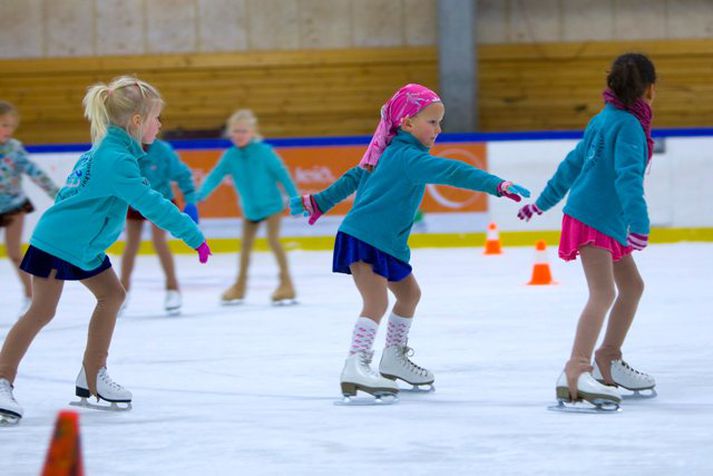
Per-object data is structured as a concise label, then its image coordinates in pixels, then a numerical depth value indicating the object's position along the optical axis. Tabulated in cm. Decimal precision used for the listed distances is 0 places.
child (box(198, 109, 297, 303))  1587
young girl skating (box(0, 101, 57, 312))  1378
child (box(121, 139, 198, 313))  1467
